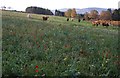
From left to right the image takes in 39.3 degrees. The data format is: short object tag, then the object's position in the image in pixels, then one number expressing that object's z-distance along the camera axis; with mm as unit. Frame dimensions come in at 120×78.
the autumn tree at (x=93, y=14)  62232
